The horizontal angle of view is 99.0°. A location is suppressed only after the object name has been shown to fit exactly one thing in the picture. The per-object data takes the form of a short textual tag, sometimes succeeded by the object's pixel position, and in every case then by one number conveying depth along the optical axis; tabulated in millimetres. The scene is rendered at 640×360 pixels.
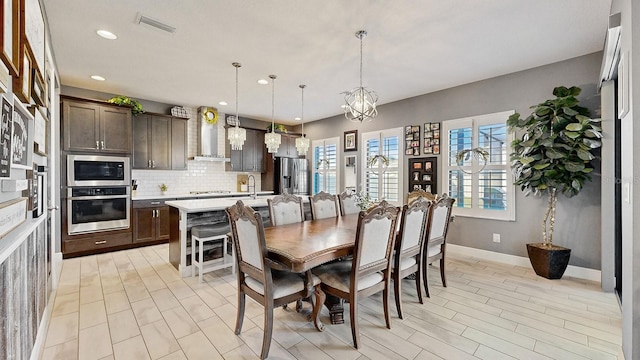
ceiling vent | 2529
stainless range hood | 5621
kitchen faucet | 6648
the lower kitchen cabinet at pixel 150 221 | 4555
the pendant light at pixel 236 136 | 3693
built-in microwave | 4066
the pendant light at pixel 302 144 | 4324
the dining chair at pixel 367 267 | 1974
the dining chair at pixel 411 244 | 2357
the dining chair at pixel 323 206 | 3392
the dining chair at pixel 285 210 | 2965
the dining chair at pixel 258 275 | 1871
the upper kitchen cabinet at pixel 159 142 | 4793
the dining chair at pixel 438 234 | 2760
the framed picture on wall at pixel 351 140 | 5918
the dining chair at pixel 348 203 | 3738
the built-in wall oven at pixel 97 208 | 4055
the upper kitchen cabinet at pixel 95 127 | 4066
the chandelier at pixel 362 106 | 2938
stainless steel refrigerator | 6461
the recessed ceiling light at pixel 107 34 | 2763
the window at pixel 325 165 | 6383
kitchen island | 3389
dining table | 1848
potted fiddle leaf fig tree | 3057
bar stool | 3268
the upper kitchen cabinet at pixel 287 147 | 6688
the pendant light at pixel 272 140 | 4031
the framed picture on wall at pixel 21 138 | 1427
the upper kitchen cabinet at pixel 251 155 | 6164
